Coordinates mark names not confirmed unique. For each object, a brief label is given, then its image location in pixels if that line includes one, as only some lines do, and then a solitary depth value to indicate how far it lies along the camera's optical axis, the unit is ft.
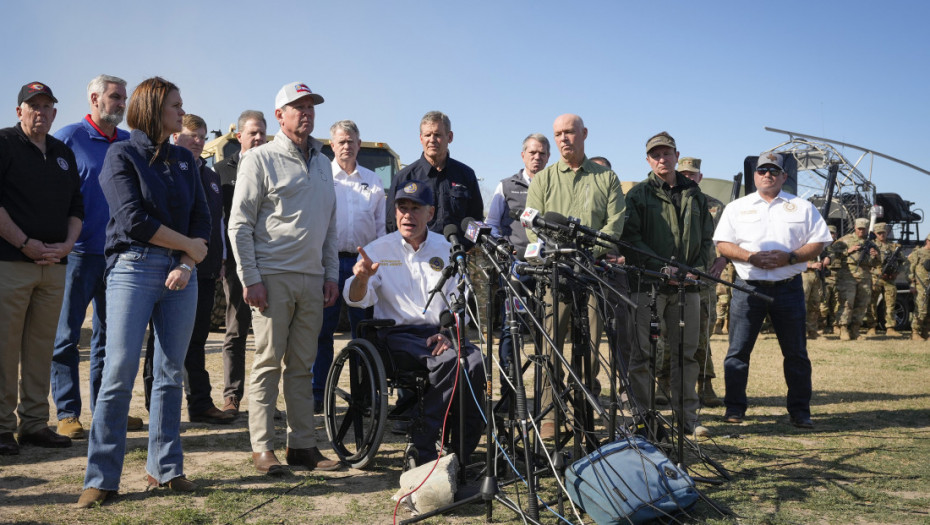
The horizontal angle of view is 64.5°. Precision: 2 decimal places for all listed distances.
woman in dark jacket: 11.52
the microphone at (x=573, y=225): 12.26
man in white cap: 13.62
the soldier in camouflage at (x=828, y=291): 44.70
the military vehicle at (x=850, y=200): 49.52
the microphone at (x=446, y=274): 11.38
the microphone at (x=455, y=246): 11.36
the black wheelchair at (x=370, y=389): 13.50
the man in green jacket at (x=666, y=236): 18.16
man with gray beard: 16.10
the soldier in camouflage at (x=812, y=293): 41.96
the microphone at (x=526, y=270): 11.56
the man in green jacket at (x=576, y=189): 17.44
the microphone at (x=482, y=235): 11.16
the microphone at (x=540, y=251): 11.36
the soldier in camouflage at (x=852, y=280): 43.50
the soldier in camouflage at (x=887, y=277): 46.88
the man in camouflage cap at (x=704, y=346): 21.75
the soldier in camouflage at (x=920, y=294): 43.73
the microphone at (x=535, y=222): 11.89
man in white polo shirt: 19.12
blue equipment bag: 10.71
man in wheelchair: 13.97
